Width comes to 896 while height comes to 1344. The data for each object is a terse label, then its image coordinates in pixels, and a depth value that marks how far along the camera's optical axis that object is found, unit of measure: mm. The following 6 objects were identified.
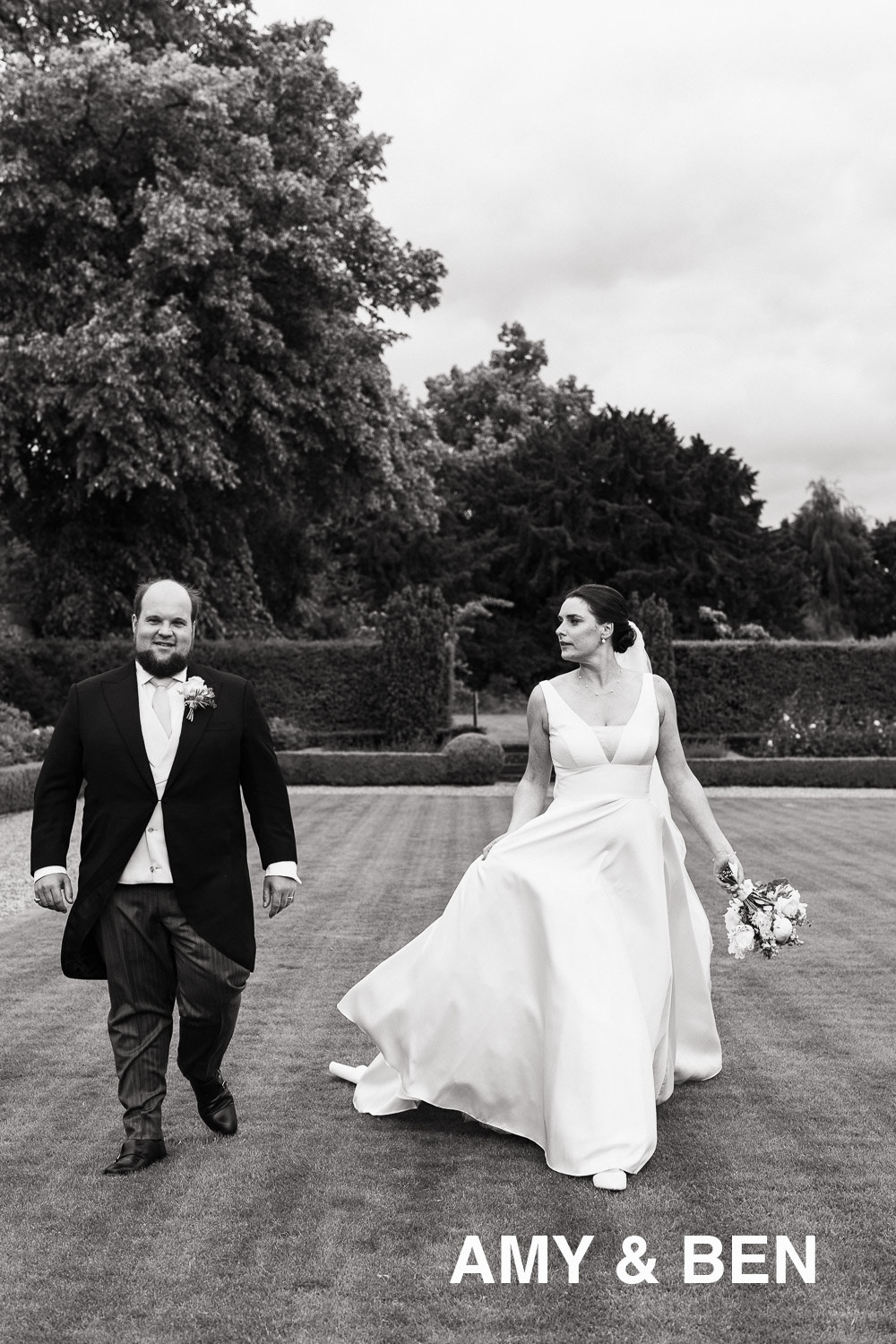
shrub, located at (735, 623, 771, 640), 32938
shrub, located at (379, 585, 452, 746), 24062
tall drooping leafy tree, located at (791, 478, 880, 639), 54812
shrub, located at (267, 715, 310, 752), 23141
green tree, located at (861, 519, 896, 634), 58906
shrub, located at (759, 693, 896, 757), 22953
